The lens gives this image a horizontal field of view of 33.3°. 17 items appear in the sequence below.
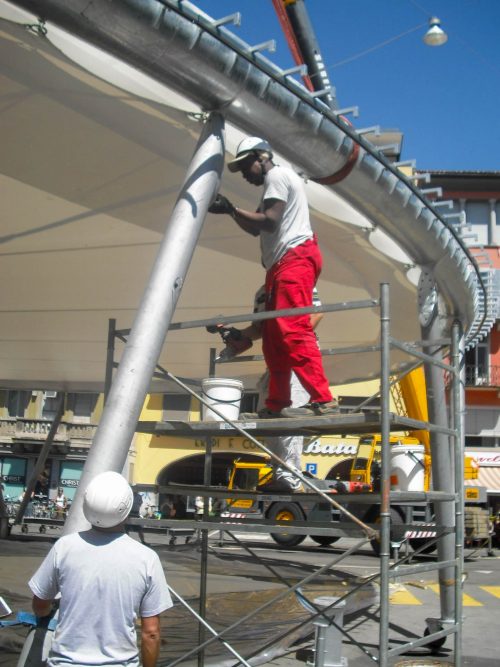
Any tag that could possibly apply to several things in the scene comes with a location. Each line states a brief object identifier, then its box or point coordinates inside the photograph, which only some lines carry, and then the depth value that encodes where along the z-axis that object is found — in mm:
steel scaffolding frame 4289
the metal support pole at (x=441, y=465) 7848
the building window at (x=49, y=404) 37844
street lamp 11578
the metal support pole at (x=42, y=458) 16891
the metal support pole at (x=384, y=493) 4199
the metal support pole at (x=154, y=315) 4352
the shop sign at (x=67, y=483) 35719
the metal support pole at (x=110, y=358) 5492
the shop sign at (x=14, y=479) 36653
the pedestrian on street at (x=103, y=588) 3084
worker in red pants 5082
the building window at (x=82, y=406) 37062
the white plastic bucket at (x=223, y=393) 6242
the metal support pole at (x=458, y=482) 5320
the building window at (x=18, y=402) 37594
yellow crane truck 17609
